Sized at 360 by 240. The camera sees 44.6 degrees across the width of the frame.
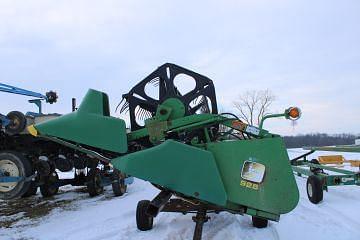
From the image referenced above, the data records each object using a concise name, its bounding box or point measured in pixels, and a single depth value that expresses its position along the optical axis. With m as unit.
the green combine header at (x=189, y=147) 4.07
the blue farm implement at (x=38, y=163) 7.55
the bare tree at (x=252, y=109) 53.64
